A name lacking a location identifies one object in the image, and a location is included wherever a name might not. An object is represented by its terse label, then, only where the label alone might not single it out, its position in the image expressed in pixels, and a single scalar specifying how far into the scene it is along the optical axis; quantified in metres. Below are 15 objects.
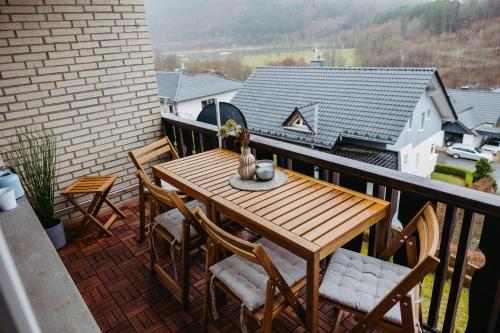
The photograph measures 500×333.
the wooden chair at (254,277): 1.56
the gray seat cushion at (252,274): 1.69
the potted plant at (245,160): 2.27
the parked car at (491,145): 16.14
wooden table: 1.60
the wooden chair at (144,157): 2.90
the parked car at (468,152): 16.09
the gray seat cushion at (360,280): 1.59
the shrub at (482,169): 14.10
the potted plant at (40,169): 2.86
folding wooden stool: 3.09
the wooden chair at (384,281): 1.39
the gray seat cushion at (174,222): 2.30
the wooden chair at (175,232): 2.09
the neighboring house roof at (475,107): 13.71
